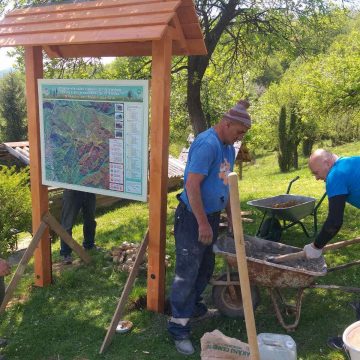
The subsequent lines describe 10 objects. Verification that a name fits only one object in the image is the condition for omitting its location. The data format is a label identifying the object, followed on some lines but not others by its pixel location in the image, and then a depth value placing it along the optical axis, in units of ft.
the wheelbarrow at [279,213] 19.60
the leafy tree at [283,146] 77.00
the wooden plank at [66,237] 16.48
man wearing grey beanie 11.88
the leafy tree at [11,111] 112.68
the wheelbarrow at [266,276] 12.63
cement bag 10.43
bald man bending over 11.20
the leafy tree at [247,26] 28.94
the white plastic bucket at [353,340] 8.65
